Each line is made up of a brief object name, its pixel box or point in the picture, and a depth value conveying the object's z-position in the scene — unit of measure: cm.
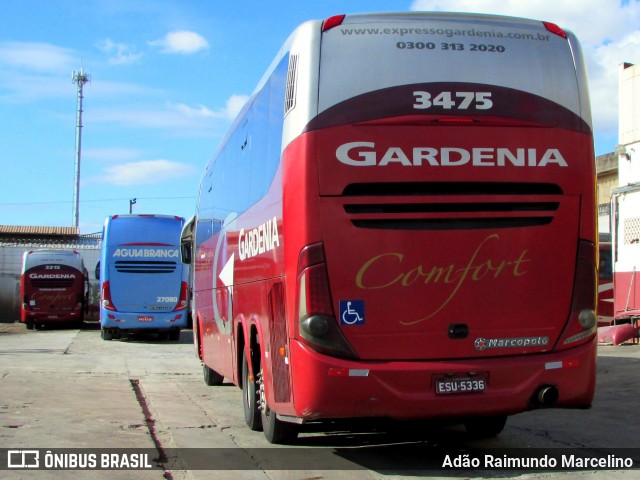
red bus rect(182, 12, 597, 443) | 678
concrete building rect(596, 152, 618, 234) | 3033
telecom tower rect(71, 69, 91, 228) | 6003
